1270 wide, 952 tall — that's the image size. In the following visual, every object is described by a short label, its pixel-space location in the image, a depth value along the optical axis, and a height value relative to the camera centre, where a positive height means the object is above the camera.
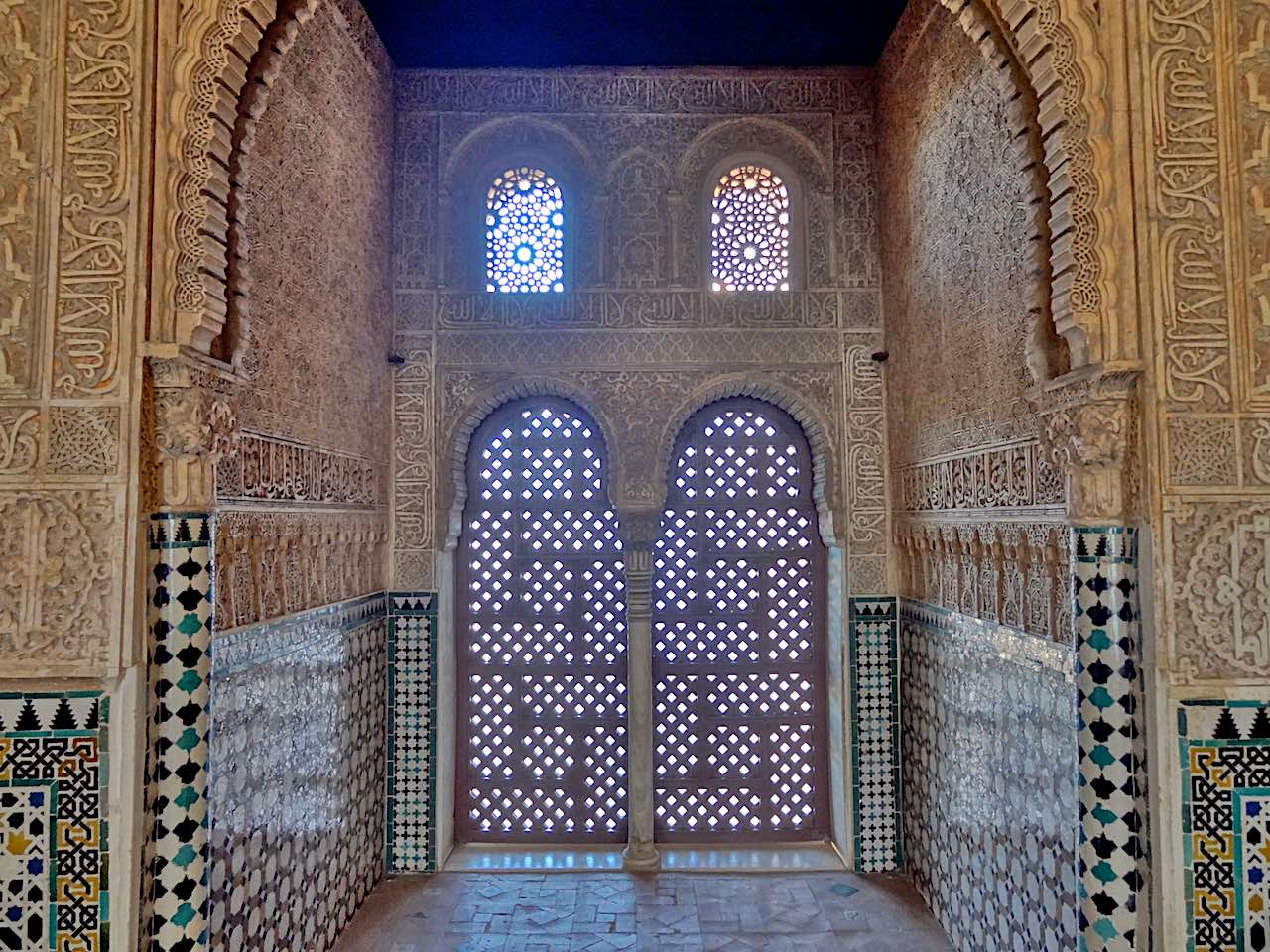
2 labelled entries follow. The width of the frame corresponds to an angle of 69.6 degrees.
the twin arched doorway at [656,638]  5.91 -0.75
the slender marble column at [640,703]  5.70 -1.14
